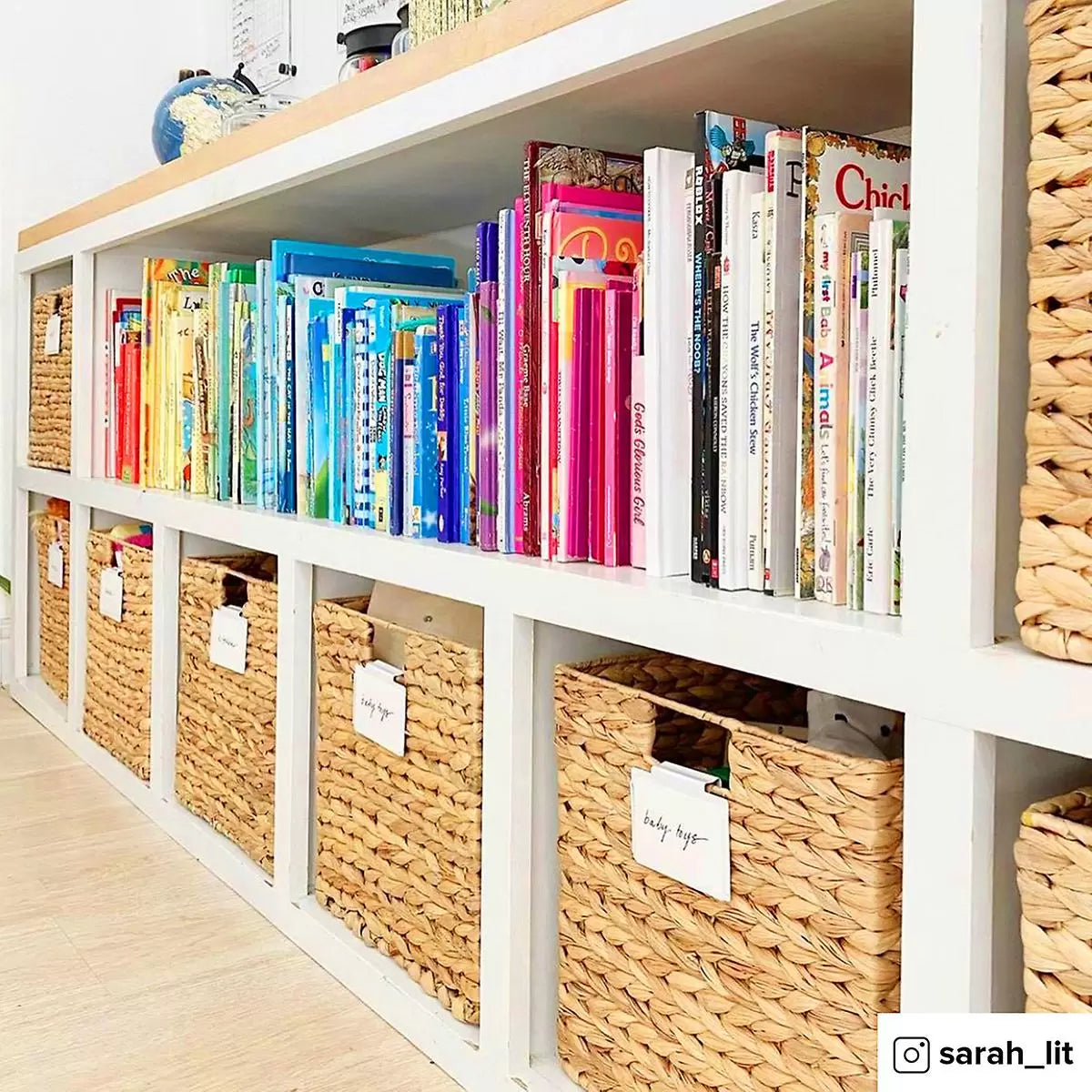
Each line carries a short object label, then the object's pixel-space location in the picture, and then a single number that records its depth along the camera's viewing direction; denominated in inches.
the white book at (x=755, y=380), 32.5
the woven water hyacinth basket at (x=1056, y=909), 23.8
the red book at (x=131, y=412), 75.7
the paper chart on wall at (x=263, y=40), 94.2
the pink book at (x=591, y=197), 39.4
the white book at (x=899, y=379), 29.0
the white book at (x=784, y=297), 32.0
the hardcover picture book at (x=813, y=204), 31.4
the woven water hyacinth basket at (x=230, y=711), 55.6
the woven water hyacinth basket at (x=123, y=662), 69.3
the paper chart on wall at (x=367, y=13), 80.1
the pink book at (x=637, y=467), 37.4
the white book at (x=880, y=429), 29.2
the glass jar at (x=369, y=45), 65.2
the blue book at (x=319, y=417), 54.7
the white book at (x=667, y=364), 35.6
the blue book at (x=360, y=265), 58.4
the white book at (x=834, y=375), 30.7
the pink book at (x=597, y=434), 38.8
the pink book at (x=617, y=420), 38.4
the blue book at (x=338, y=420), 53.2
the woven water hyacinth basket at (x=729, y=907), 28.5
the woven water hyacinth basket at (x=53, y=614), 85.5
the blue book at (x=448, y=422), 46.5
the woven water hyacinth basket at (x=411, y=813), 41.6
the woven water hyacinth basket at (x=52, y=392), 83.2
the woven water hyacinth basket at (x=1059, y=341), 23.6
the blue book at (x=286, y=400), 57.1
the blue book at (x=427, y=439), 47.3
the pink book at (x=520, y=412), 41.0
